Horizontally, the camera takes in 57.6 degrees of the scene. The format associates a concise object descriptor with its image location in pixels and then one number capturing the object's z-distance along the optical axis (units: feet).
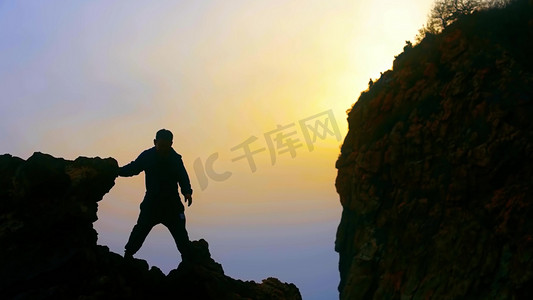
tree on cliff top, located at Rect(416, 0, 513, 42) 178.98
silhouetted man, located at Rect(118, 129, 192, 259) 33.78
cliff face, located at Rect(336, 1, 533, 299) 108.17
